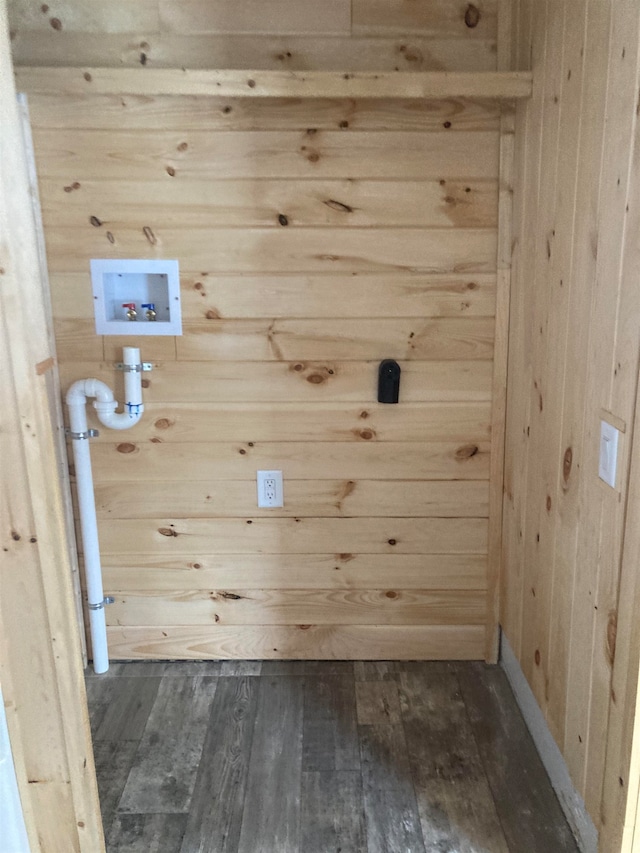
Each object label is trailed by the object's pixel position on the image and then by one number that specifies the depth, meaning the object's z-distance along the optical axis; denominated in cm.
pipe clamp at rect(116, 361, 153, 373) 202
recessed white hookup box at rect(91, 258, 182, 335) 200
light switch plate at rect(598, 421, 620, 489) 132
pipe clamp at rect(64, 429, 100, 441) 205
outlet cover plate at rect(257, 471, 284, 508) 214
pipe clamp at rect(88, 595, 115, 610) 217
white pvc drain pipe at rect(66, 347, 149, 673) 203
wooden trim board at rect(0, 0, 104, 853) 116
